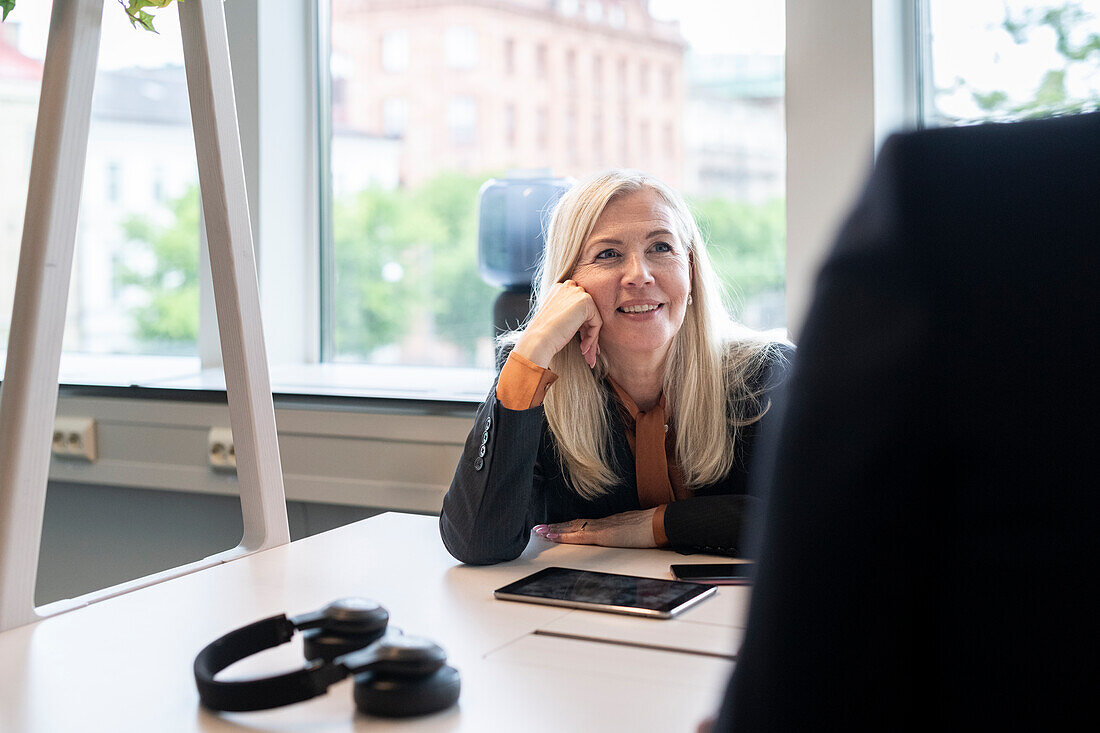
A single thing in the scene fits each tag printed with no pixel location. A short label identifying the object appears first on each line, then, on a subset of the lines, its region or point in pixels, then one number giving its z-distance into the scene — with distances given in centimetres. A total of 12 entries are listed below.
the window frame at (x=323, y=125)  198
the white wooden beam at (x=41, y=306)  114
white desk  85
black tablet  112
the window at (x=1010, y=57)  192
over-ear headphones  82
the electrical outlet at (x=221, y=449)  242
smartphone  125
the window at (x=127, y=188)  294
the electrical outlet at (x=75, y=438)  259
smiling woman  151
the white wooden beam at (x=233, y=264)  143
